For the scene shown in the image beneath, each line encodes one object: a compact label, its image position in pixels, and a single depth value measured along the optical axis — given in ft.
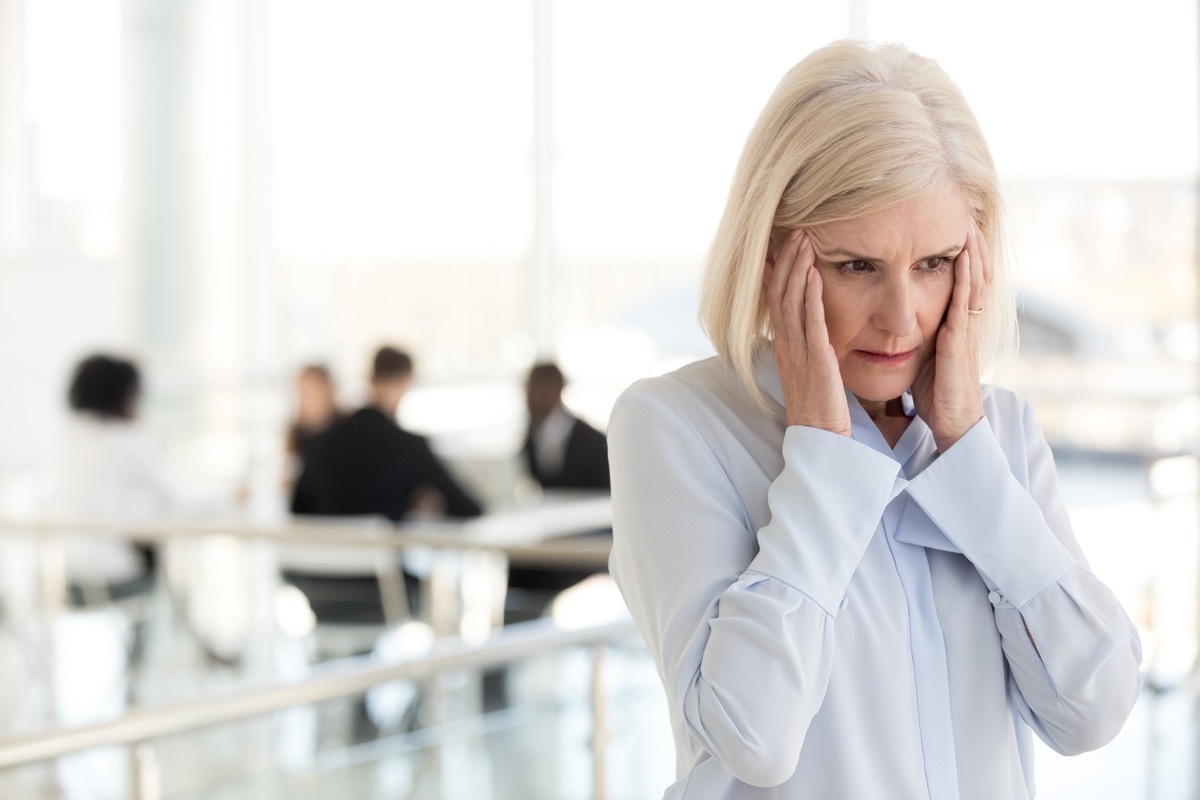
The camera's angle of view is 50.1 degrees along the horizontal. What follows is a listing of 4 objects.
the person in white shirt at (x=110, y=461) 17.63
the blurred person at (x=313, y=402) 20.57
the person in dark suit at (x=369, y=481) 16.76
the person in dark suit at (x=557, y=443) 17.78
